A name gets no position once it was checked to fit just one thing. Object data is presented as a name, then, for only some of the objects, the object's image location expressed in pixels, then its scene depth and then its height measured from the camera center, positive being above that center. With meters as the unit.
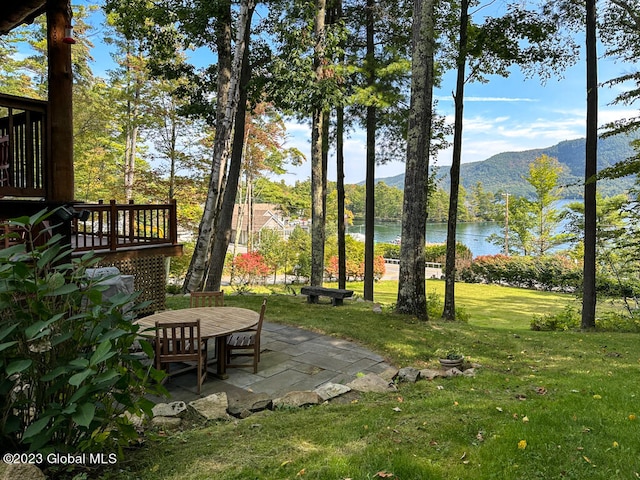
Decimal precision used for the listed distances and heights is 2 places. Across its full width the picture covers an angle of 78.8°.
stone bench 8.77 -1.45
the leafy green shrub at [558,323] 9.24 -2.23
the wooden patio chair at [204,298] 5.47 -0.99
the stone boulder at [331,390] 3.78 -1.60
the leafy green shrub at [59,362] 1.76 -0.64
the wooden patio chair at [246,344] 4.59 -1.37
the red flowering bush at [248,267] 19.39 -1.85
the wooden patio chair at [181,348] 3.88 -1.23
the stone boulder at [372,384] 3.97 -1.61
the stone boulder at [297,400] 3.54 -1.58
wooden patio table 4.35 -1.10
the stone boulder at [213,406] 3.35 -1.58
